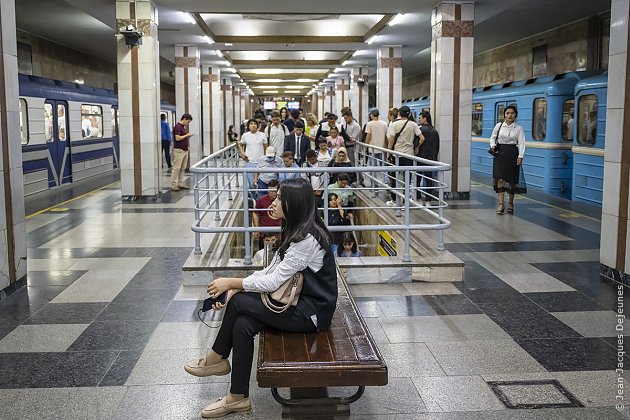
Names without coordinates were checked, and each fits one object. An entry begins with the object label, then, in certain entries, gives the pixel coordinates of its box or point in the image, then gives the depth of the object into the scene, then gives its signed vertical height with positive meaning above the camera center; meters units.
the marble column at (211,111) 28.11 +0.85
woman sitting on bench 3.71 -0.88
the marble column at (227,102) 36.59 +1.63
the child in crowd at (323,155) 11.12 -0.39
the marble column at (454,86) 13.09 +0.87
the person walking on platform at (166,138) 19.12 -0.19
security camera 11.98 +1.72
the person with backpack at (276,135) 12.66 -0.07
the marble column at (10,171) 6.23 -0.36
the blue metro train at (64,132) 13.92 +0.00
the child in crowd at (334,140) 12.46 -0.16
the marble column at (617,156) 6.41 -0.24
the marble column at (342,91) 34.99 +2.07
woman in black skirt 10.52 -0.29
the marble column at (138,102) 12.86 +0.56
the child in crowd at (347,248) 9.45 -1.63
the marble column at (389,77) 21.70 +1.72
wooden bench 3.30 -1.14
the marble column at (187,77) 20.58 +1.65
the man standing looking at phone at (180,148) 14.16 -0.34
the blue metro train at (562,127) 11.78 +0.07
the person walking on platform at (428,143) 11.81 -0.21
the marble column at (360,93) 28.17 +1.59
